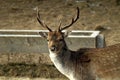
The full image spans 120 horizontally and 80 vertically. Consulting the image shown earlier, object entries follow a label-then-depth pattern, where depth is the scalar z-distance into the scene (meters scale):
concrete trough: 20.14
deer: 15.92
